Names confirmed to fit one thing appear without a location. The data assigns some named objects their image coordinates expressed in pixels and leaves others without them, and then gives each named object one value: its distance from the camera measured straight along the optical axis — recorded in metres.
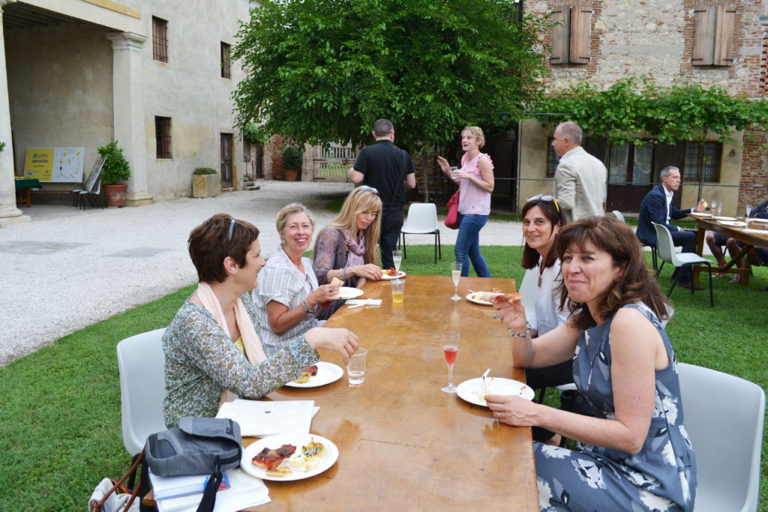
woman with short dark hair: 1.99
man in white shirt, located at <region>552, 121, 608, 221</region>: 5.32
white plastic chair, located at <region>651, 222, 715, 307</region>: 6.80
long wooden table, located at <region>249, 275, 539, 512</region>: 1.44
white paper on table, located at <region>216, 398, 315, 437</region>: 1.77
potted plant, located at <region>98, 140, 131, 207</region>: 16.91
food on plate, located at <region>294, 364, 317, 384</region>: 2.17
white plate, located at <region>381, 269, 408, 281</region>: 4.17
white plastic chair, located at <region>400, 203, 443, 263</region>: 9.46
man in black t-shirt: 6.60
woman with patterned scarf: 4.16
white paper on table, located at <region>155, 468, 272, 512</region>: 1.38
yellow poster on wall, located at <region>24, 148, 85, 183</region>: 17.47
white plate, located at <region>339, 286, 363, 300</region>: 3.39
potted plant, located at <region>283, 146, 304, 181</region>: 32.38
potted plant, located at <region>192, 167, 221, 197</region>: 20.45
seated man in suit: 7.53
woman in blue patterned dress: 1.83
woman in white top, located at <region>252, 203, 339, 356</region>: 3.27
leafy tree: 13.98
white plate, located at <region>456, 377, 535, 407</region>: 2.03
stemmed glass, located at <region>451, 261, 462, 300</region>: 3.63
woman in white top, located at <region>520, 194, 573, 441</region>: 3.21
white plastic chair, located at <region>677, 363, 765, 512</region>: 1.98
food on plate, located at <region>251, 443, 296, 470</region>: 1.55
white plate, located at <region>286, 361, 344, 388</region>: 2.14
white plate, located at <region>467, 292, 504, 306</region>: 3.48
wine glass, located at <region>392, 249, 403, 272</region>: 4.01
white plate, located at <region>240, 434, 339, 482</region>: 1.50
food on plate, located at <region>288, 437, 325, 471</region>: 1.55
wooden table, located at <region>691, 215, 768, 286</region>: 6.95
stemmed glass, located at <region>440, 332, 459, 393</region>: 2.10
